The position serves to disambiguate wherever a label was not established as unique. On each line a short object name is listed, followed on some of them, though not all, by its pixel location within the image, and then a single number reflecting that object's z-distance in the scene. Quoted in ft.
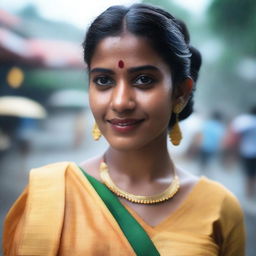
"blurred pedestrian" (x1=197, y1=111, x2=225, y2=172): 20.34
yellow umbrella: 20.98
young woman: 4.63
